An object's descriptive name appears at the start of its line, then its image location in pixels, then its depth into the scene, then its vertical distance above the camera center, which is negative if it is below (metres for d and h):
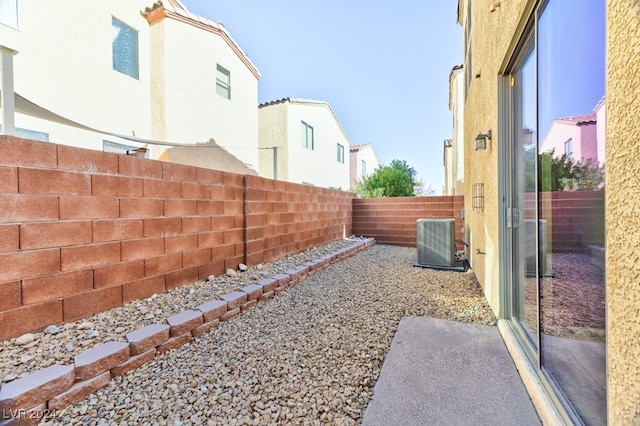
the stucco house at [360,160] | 23.38 +3.93
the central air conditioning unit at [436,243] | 6.13 -0.78
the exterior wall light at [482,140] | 3.52 +0.80
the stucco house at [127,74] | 5.63 +3.37
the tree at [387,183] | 13.40 +1.07
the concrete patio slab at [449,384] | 1.83 -1.30
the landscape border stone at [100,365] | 1.72 -1.09
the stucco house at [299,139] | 13.45 +3.42
